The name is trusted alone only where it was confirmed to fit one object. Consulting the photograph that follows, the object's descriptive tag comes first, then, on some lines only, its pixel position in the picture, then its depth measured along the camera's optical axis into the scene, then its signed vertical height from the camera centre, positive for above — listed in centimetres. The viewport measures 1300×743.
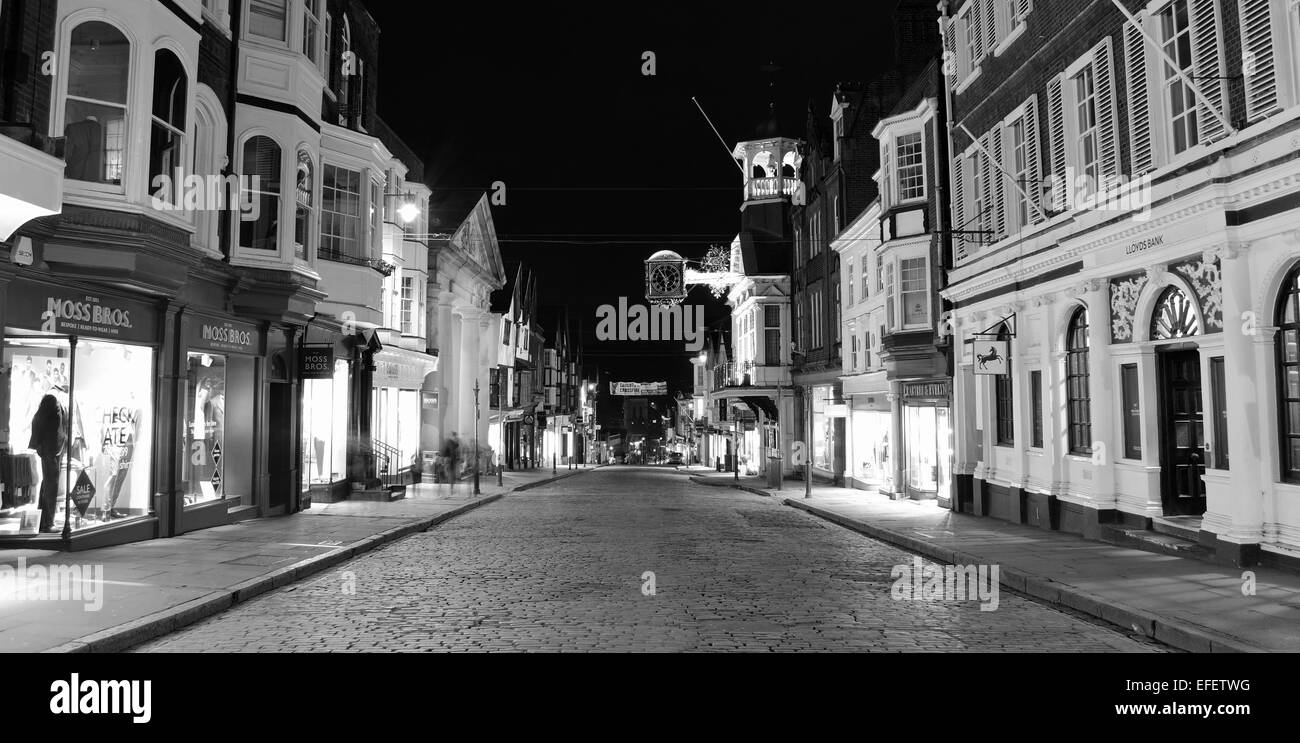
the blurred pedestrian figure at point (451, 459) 2938 -132
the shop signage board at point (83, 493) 1223 -99
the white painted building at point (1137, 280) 1054 +214
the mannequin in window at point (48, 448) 1176 -31
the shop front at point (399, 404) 2497 +57
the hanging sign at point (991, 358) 1719 +121
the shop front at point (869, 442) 2584 -79
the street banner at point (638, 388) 7088 +273
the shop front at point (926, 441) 2136 -63
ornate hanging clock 3219 +551
